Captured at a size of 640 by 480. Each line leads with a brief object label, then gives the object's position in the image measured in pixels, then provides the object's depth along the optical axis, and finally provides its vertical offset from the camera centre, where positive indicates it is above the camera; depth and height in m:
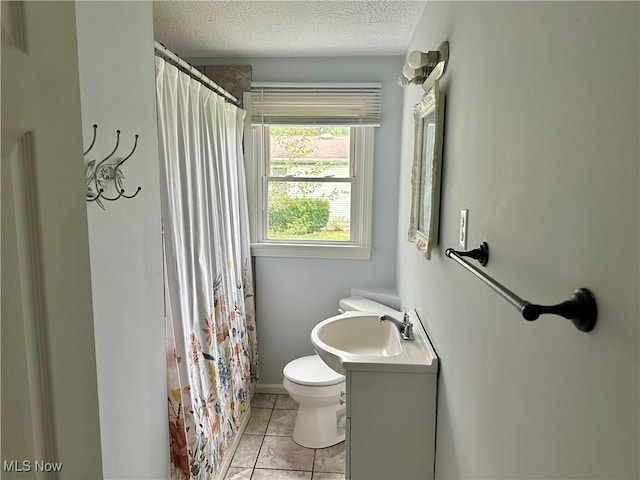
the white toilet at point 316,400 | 2.42 -1.22
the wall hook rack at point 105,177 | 1.19 +0.02
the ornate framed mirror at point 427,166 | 1.57 +0.08
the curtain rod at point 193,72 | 1.68 +0.52
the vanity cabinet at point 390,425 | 1.66 -0.93
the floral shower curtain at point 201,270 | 1.72 -0.41
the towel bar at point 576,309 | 0.59 -0.17
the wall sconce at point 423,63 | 1.55 +0.48
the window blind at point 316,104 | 2.85 +0.53
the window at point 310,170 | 2.88 +0.10
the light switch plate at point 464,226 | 1.24 -0.12
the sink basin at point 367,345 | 1.64 -0.73
